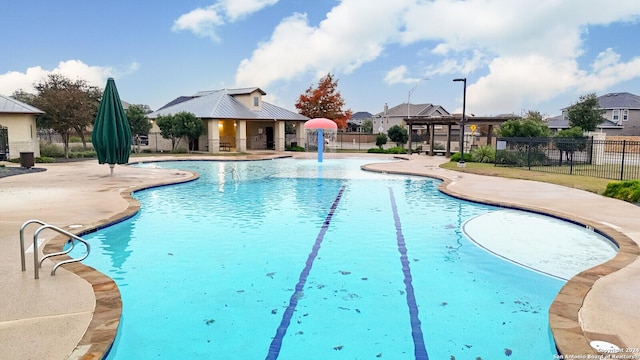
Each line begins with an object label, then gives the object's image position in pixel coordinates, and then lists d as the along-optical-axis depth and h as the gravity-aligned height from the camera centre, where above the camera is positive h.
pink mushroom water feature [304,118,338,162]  29.14 +1.04
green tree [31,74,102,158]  27.25 +1.91
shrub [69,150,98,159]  28.57 -1.00
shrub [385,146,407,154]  38.97 -0.84
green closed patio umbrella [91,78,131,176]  17.05 +0.36
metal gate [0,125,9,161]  24.58 -0.21
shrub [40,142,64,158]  27.23 -0.71
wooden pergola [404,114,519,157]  32.12 +1.60
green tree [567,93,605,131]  40.22 +2.85
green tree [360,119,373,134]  79.93 +2.71
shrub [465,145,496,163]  27.44 -0.77
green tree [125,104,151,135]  34.69 +1.64
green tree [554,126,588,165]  24.75 +0.27
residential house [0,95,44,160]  24.22 +0.61
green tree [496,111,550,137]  26.34 +0.85
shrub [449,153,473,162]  28.47 -1.05
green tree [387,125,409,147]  44.91 +0.79
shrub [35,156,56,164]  24.07 -1.13
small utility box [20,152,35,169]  20.59 -0.95
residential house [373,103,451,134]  68.44 +4.69
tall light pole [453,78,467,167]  24.29 +2.25
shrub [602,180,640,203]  12.14 -1.39
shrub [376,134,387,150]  43.91 +0.15
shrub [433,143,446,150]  44.48 -0.44
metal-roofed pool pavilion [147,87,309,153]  36.97 +1.96
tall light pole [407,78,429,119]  48.46 +6.35
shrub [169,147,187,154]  36.11 -0.88
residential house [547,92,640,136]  53.59 +3.47
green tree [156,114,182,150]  34.62 +1.15
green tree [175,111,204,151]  34.75 +1.31
